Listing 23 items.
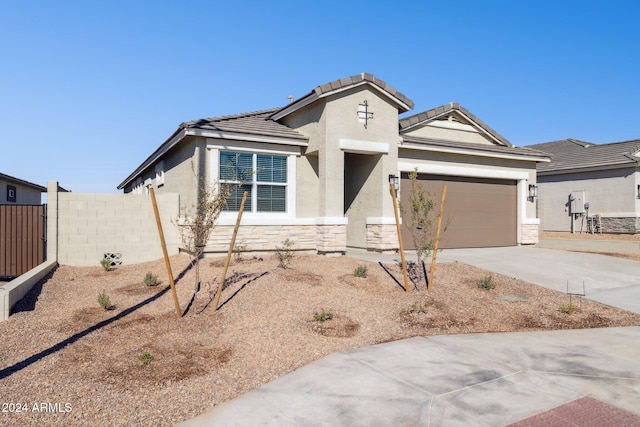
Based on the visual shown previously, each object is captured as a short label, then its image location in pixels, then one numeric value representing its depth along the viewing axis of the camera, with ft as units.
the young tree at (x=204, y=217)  26.30
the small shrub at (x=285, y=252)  38.11
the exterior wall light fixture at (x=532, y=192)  61.22
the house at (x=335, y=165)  44.65
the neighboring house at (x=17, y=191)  77.46
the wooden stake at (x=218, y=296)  26.32
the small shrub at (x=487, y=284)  34.78
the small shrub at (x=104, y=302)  27.43
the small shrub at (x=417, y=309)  27.96
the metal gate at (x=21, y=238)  39.75
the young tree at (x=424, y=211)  32.01
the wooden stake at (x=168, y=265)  24.13
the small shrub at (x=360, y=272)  34.86
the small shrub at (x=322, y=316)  25.14
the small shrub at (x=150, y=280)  33.65
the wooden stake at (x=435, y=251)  32.50
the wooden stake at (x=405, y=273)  31.61
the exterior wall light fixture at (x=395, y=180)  48.49
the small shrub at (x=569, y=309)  29.99
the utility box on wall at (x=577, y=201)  78.95
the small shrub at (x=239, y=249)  41.63
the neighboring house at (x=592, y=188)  73.15
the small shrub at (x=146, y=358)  19.45
